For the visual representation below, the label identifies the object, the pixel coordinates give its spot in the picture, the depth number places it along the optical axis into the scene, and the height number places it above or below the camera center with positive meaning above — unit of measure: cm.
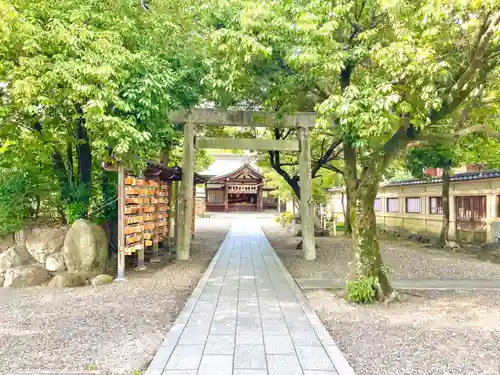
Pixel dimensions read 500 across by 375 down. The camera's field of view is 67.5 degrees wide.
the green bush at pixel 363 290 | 650 -157
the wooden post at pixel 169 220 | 1331 -75
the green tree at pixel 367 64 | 582 +263
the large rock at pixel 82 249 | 858 -113
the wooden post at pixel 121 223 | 862 -54
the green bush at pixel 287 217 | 2497 -117
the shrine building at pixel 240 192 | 3875 +84
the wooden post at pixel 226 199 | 3916 +9
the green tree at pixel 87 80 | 707 +243
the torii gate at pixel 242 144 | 1182 +181
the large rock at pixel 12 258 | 854 -137
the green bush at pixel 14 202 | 895 -6
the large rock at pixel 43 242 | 902 -103
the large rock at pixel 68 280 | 796 -174
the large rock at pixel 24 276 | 817 -171
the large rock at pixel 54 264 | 879 -151
